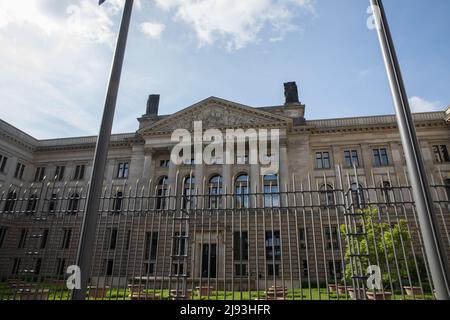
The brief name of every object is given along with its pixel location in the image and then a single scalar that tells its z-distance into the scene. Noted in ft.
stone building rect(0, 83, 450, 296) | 93.40
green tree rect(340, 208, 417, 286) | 52.90
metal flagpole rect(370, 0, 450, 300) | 10.79
